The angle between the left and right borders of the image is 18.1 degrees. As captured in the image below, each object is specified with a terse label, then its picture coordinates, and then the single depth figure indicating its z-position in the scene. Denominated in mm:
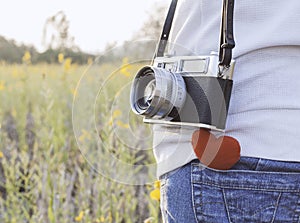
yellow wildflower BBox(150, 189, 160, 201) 1358
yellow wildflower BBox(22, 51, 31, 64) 3657
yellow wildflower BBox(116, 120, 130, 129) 1115
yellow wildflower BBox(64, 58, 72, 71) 3448
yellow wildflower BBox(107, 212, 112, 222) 1869
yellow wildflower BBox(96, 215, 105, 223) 1820
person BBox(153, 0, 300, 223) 940
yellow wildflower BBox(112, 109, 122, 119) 1176
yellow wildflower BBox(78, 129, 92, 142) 1267
